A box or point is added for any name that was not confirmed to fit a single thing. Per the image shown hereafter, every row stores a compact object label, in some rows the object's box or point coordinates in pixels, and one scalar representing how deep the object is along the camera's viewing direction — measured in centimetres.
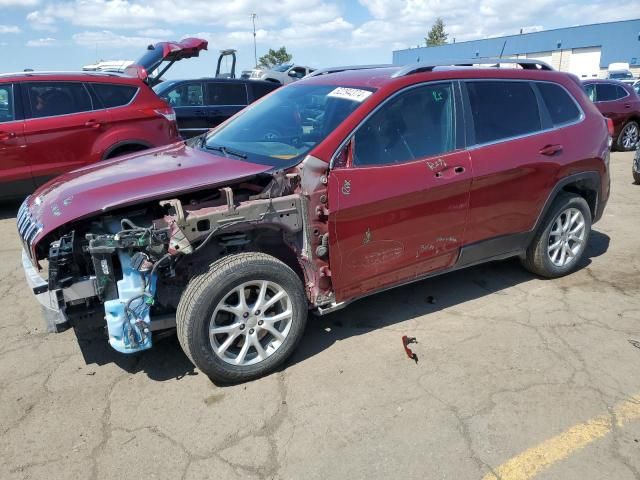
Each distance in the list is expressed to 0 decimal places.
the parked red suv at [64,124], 649
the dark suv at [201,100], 957
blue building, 4619
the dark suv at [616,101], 1226
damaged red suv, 286
